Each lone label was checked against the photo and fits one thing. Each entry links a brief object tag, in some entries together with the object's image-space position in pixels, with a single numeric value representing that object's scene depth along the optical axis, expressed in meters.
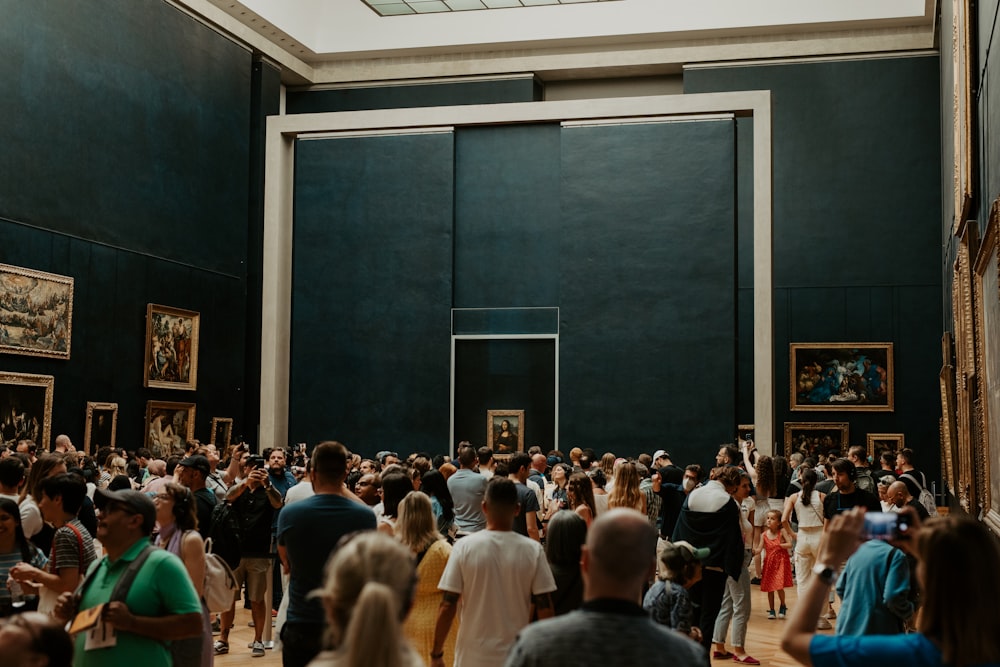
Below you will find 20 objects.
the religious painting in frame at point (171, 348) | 25.06
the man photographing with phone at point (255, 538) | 10.84
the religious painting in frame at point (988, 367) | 10.05
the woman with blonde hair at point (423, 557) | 6.97
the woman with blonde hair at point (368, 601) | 2.80
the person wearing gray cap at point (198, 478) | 9.67
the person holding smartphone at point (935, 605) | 3.32
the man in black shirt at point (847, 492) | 10.32
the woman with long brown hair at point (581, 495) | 8.89
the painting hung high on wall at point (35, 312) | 21.05
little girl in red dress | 13.83
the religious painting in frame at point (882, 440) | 27.48
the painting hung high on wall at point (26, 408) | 20.88
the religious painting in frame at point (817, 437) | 27.72
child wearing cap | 6.63
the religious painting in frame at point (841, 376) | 27.72
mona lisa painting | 27.44
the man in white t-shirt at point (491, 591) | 6.17
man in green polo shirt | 4.65
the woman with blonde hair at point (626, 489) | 10.04
